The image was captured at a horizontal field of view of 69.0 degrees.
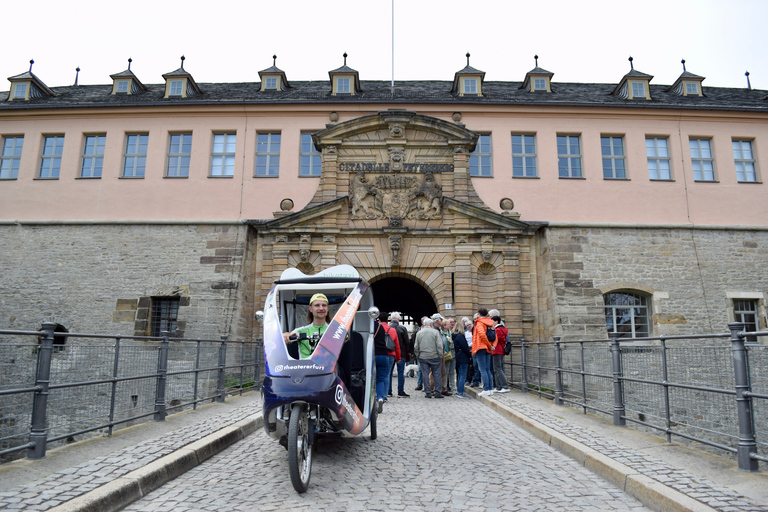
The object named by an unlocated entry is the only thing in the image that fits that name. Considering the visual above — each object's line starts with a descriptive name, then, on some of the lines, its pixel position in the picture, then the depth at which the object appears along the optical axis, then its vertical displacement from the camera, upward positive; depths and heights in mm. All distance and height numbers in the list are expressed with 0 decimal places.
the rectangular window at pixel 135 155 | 22672 +7275
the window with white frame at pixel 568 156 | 22406 +7339
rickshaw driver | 5734 +111
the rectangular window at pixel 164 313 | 20953 +802
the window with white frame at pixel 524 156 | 22406 +7331
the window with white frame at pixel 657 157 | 22453 +7369
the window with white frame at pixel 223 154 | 22516 +7311
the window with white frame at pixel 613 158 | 22422 +7303
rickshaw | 5086 -403
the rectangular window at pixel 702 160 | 22578 +7311
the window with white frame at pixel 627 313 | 20766 +1015
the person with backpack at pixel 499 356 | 12656 -393
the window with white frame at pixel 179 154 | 22531 +7313
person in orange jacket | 12453 -183
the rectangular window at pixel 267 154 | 22578 +7346
